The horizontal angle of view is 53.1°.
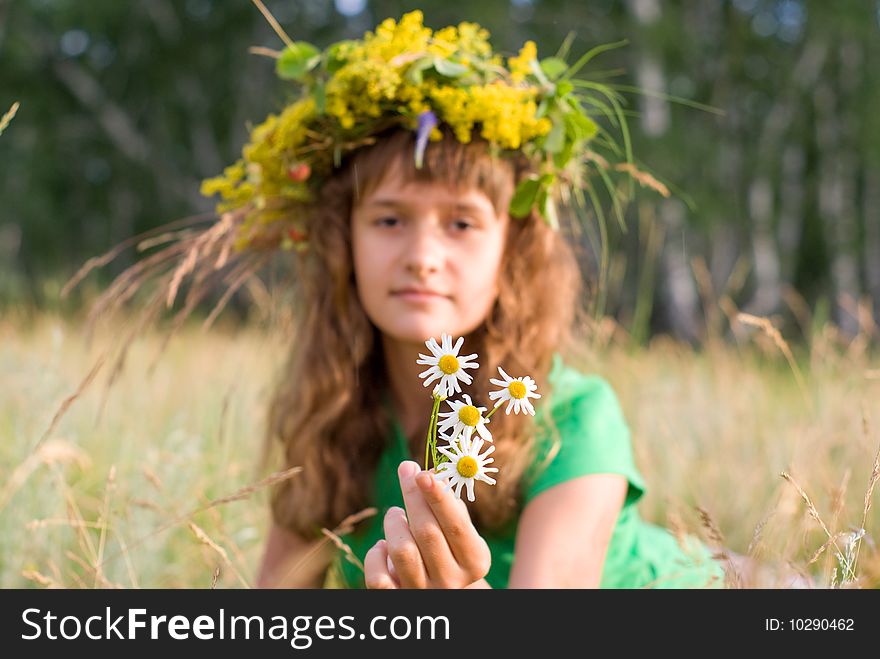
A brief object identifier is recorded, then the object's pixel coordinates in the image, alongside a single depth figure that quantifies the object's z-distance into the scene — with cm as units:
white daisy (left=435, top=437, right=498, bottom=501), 75
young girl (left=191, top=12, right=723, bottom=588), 168
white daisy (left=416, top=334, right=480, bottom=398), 74
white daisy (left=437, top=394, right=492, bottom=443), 74
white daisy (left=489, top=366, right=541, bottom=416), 74
